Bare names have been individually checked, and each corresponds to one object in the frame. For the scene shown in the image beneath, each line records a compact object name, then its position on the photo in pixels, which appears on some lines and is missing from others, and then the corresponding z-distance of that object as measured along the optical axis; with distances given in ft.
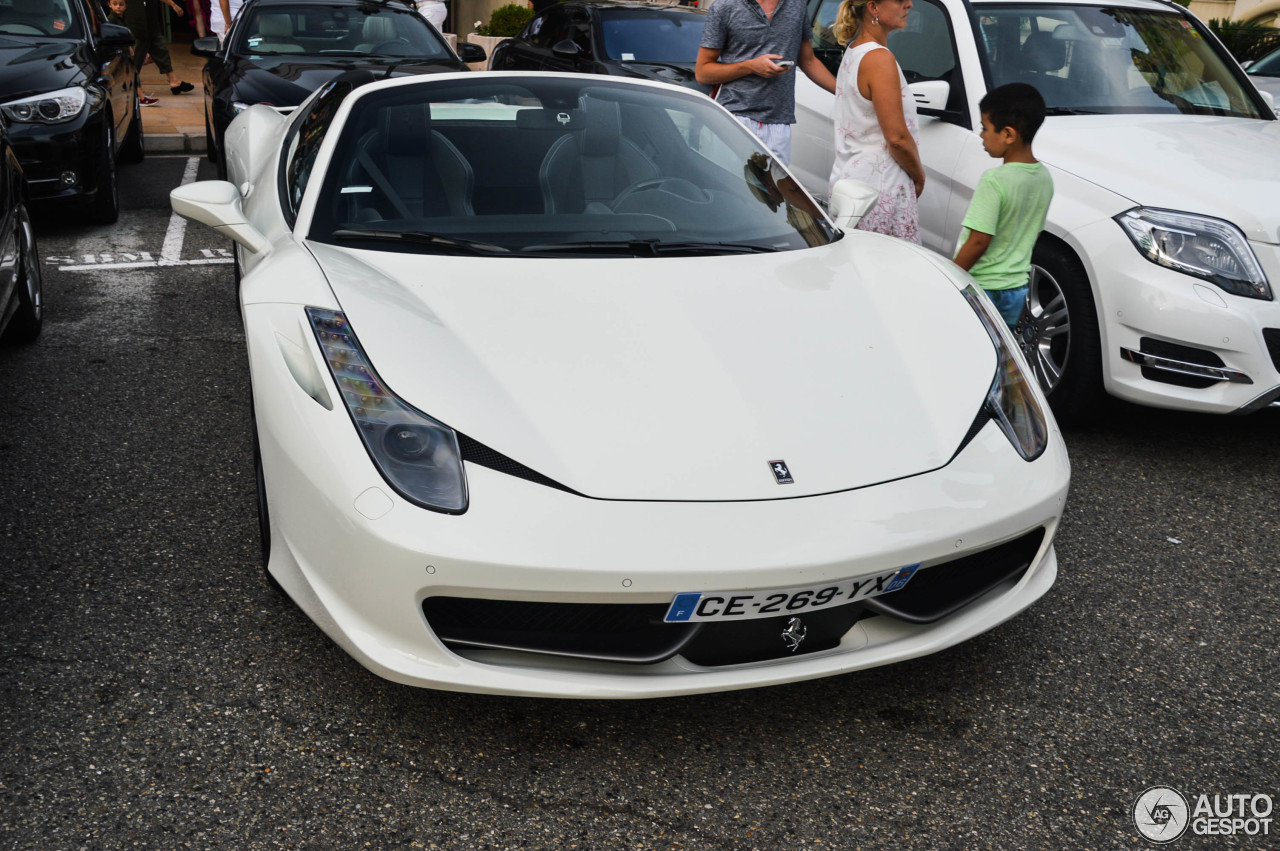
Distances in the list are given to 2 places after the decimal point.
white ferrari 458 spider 7.42
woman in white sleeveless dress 13.71
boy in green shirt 12.42
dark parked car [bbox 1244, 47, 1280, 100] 28.58
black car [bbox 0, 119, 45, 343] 14.49
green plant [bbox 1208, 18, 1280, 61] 51.21
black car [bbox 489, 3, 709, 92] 27.27
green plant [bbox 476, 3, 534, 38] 51.24
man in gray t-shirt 17.16
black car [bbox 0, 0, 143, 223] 20.88
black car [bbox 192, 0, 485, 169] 24.11
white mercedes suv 13.15
